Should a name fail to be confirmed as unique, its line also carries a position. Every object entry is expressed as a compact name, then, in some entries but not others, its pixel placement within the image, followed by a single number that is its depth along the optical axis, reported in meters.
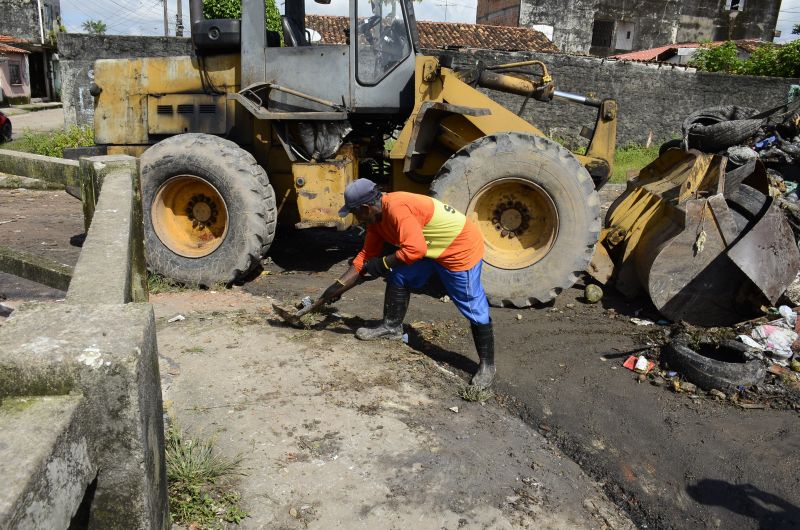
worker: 3.83
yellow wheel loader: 5.16
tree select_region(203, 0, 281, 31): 12.71
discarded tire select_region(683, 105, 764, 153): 6.96
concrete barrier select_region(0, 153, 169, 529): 1.09
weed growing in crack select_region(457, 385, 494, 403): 3.80
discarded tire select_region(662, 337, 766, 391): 4.01
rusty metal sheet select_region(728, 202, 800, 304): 4.65
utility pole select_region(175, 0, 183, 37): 19.31
